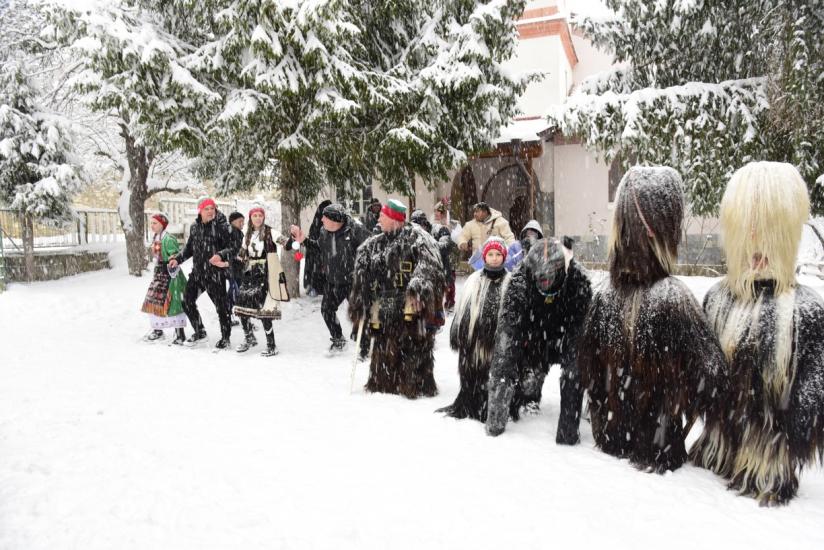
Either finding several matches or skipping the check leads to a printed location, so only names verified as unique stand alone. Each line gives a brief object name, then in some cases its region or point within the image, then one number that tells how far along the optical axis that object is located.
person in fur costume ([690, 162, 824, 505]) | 3.03
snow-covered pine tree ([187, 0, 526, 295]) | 7.84
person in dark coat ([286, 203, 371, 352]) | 7.06
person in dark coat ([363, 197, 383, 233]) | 9.54
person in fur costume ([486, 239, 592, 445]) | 3.94
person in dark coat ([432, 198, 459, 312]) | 8.53
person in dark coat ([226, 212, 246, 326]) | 7.52
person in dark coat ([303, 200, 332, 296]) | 9.09
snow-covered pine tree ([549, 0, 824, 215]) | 7.55
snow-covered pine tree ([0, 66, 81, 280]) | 12.02
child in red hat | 4.44
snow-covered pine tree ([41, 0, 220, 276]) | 7.68
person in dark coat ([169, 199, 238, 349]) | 7.55
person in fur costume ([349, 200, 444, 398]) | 5.11
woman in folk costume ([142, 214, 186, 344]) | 7.78
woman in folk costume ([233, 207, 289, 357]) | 7.30
